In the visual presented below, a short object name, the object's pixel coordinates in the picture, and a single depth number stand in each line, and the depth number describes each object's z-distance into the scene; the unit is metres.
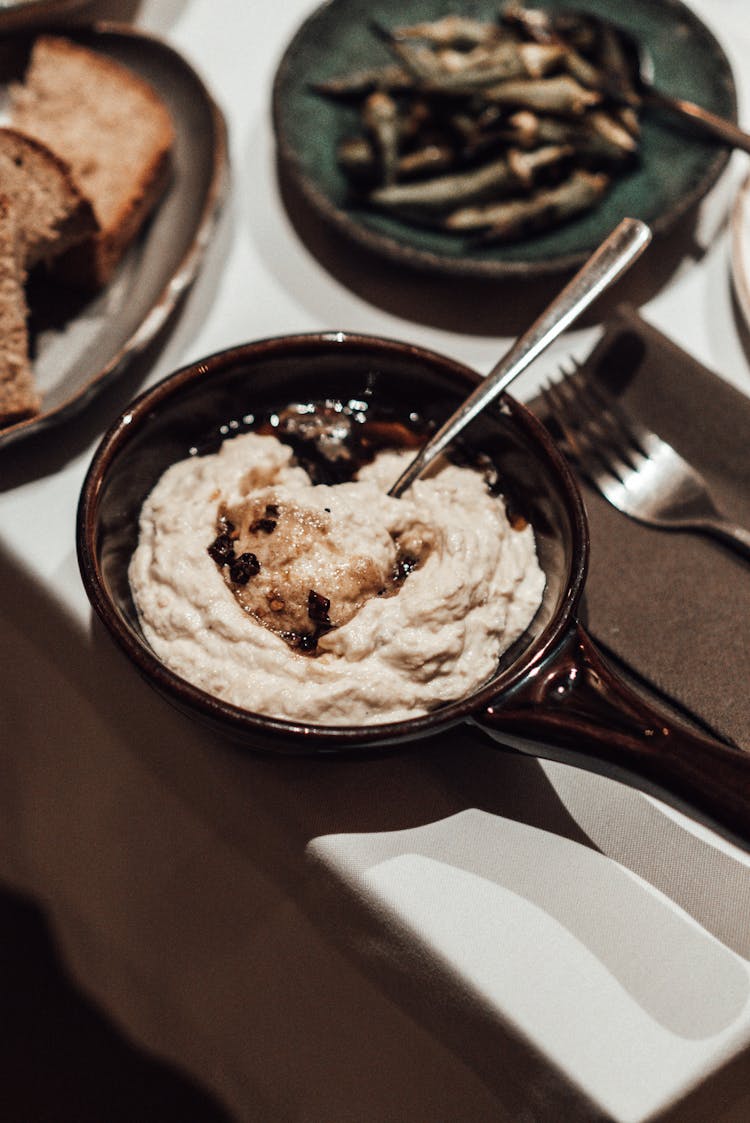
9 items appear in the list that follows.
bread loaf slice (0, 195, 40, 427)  0.52
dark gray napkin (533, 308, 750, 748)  0.48
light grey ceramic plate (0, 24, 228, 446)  0.53
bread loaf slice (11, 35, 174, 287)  0.56
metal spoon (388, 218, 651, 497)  0.49
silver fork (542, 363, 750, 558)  0.51
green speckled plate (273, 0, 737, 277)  0.56
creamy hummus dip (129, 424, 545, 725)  0.45
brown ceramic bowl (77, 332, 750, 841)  0.44
